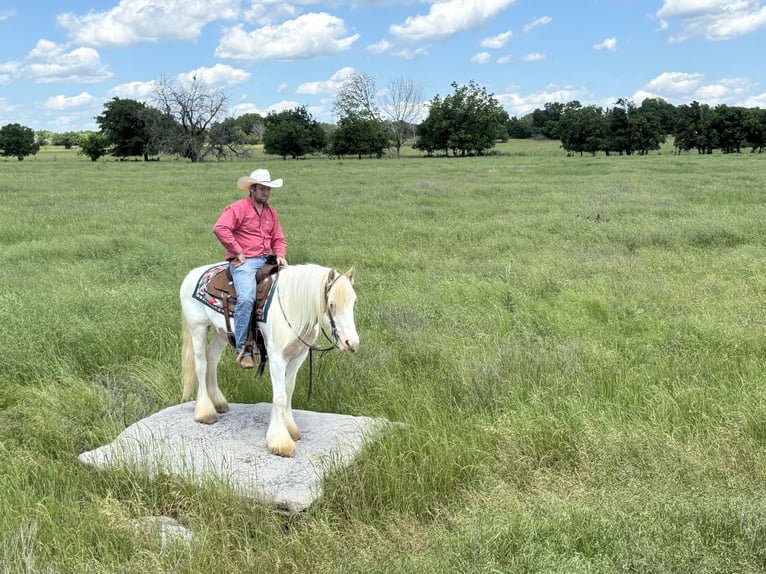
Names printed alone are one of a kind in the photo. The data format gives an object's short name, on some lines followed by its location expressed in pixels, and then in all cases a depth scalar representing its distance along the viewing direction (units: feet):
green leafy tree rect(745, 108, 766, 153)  243.81
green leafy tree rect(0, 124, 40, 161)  263.08
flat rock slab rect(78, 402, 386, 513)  14.17
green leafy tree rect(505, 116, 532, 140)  422.65
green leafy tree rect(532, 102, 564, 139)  406.74
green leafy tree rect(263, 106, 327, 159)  255.91
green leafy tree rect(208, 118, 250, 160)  234.79
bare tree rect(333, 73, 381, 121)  326.44
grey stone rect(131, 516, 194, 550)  12.10
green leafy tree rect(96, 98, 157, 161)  245.24
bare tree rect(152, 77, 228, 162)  228.22
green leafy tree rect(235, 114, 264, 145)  352.49
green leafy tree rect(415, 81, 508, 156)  261.98
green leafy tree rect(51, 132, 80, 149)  427.74
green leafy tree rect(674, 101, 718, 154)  251.39
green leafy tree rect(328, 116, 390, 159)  261.03
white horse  14.14
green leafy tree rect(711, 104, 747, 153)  249.14
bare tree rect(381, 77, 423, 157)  328.90
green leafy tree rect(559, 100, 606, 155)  258.98
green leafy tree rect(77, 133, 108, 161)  254.94
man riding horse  16.30
